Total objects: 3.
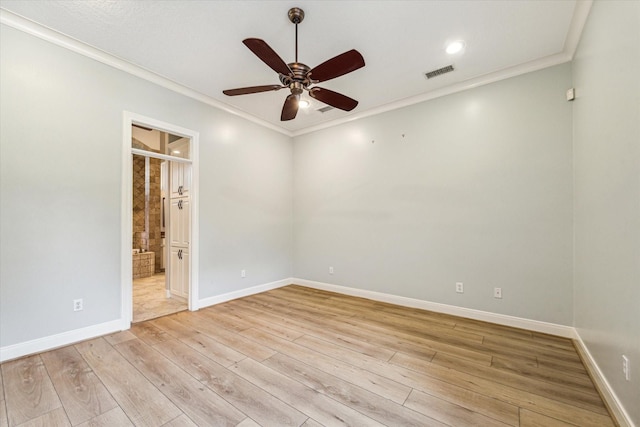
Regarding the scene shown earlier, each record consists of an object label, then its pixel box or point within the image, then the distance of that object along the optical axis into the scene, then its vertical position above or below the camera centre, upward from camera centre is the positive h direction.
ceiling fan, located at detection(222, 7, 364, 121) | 1.95 +1.19
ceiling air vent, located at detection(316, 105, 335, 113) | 4.08 +1.70
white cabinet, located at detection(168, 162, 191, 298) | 3.98 -0.20
